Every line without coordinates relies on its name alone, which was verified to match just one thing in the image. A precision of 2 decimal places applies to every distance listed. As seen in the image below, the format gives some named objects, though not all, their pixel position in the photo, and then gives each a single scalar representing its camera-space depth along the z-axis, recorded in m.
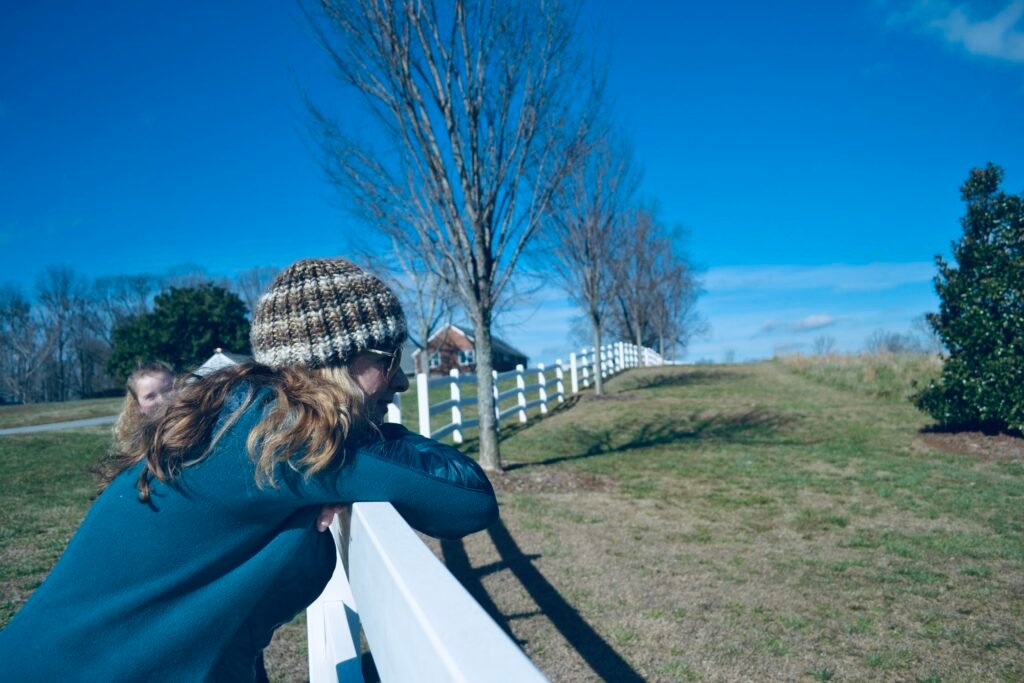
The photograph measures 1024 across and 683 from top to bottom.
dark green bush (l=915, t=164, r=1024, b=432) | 9.68
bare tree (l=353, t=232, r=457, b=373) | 23.34
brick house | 53.09
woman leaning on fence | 1.35
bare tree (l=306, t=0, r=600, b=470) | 8.08
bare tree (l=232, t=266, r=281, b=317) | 58.19
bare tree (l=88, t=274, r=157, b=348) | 52.88
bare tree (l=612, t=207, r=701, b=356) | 25.19
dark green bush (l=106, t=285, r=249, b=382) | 33.31
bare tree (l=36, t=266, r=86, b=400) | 46.97
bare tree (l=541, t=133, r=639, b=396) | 18.11
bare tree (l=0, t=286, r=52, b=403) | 43.50
